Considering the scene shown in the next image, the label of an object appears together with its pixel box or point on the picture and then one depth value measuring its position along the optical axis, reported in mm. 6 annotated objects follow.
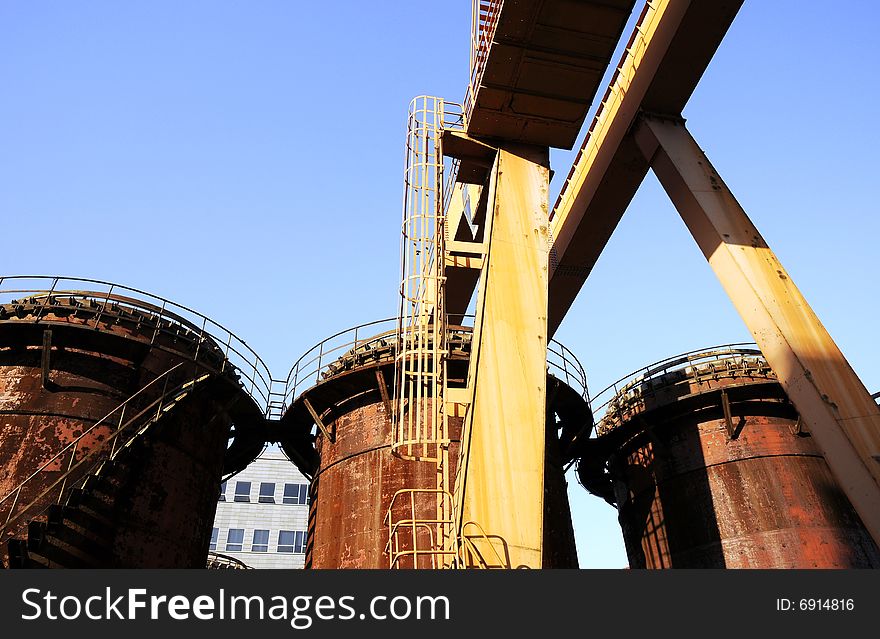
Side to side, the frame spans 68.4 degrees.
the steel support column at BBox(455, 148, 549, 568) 7289
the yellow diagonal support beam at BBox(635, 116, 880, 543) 6676
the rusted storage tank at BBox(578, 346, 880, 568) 14414
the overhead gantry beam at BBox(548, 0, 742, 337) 9172
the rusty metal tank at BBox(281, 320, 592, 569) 12820
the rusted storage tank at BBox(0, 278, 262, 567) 11117
